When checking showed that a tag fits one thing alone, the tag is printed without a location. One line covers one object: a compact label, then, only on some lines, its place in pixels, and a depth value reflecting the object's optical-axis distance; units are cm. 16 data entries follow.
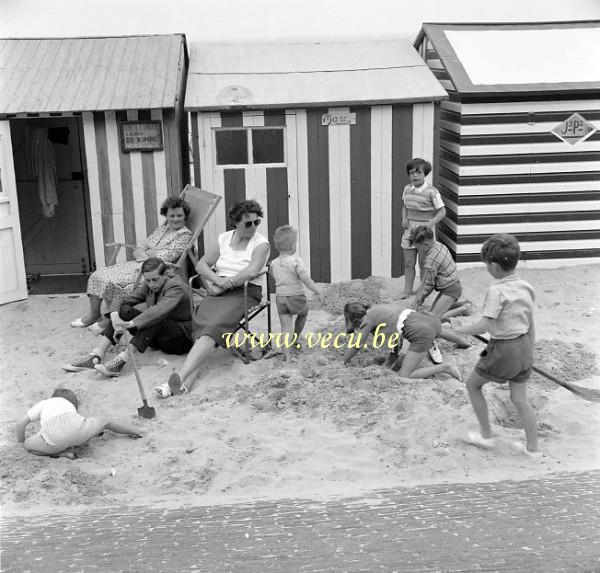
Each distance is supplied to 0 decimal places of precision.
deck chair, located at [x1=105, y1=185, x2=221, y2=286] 683
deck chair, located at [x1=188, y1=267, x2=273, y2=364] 609
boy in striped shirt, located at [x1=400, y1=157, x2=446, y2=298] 729
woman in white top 590
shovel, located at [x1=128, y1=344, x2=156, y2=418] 517
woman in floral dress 687
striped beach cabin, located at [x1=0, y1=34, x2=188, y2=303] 763
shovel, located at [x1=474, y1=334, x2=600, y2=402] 523
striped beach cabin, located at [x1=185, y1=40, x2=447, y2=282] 775
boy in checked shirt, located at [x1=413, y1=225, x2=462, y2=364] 615
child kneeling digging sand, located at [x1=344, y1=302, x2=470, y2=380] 554
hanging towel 873
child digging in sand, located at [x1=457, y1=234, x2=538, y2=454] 445
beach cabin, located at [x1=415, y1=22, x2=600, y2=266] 806
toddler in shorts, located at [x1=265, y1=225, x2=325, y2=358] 606
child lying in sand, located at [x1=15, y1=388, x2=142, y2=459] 462
